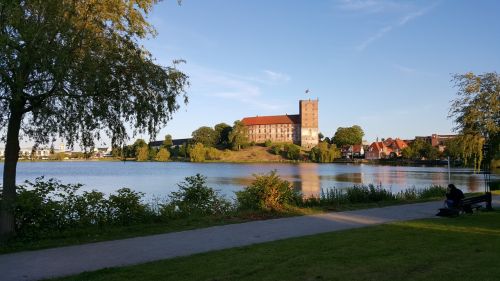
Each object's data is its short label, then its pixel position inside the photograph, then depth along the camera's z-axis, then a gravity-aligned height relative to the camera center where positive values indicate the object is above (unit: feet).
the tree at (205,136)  578.25 +30.84
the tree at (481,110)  73.56 +8.63
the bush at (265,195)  53.93 -4.54
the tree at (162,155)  452.71 +3.90
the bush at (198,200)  49.98 -5.04
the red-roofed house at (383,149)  550.40 +13.14
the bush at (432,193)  78.78 -6.16
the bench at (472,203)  50.17 -5.08
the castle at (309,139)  655.76 +30.13
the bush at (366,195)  66.30 -5.58
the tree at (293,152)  545.85 +8.86
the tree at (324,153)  501.56 +7.11
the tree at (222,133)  613.93 +36.57
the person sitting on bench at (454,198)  49.57 -4.39
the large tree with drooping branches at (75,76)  29.53 +6.04
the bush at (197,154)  466.70 +5.12
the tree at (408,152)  441.27 +7.06
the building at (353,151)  588.09 +11.28
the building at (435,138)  559.79 +28.49
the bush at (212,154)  493.77 +5.47
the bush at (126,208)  41.75 -4.77
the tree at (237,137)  579.07 +29.37
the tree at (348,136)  583.58 +31.58
